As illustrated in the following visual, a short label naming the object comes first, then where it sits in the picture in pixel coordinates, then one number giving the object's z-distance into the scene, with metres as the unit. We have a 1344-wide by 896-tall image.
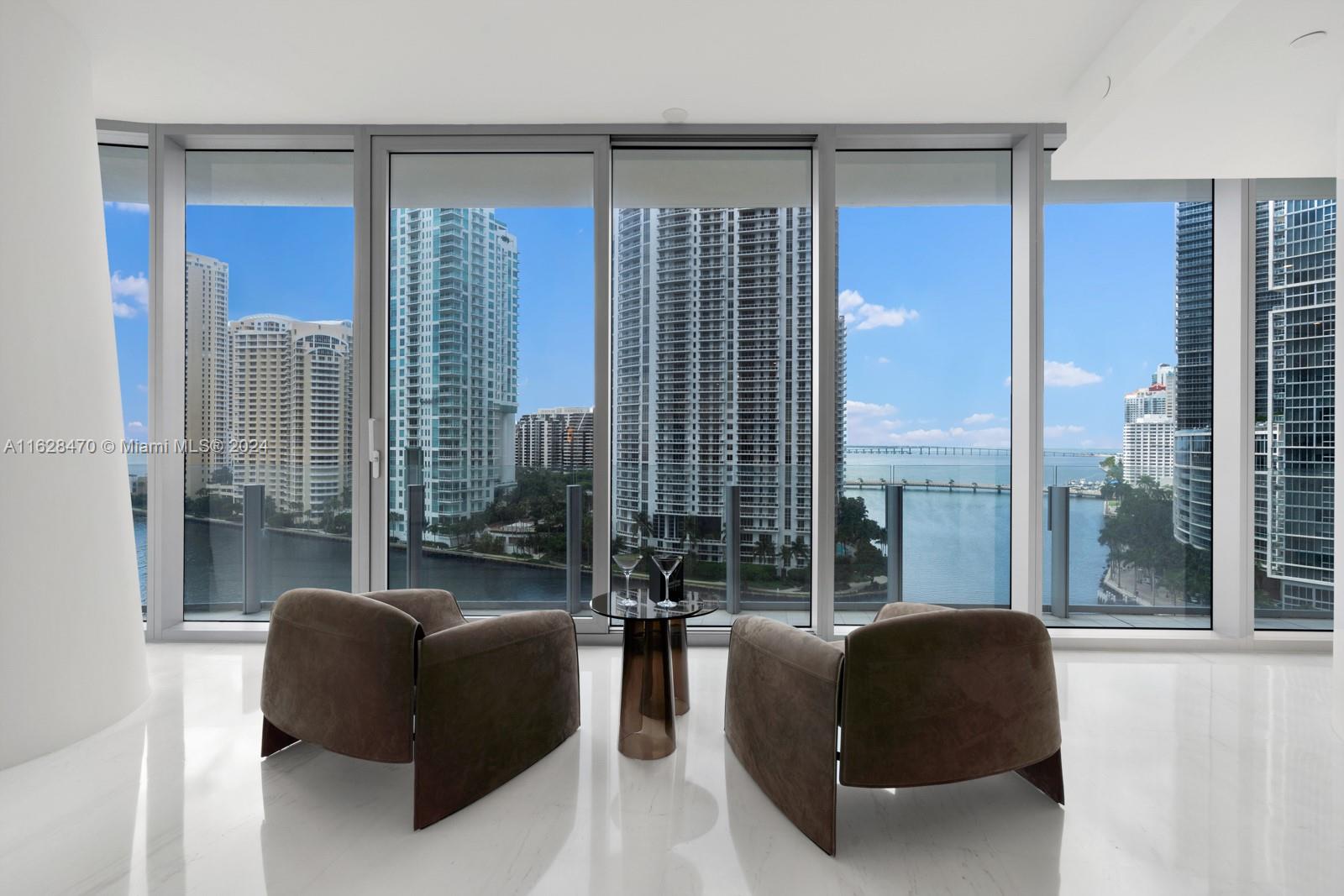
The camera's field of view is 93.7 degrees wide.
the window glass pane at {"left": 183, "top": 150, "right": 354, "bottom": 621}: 3.89
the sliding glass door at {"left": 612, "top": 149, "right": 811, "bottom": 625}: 3.87
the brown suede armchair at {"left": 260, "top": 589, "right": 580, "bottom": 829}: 2.00
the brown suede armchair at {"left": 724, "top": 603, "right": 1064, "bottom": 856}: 1.87
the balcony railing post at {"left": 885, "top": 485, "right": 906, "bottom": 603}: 3.92
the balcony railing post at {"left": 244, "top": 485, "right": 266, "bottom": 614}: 3.93
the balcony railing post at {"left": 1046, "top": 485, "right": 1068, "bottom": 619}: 3.91
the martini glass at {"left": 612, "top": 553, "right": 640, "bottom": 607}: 2.78
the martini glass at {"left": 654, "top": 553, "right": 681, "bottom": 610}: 2.70
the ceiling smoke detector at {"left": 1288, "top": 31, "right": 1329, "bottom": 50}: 2.22
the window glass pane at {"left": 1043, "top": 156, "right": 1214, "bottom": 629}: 3.89
